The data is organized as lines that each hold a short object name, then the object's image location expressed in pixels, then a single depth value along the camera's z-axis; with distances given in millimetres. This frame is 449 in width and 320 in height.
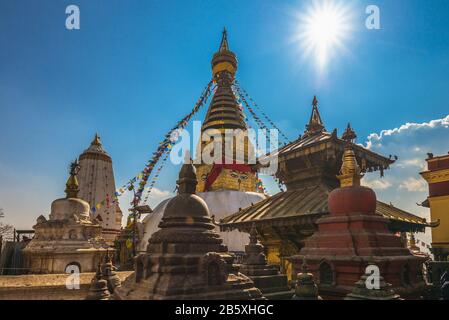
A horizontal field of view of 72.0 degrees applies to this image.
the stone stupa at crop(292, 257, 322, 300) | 8172
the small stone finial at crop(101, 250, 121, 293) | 10849
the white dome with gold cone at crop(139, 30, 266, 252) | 29625
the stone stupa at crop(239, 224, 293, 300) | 9896
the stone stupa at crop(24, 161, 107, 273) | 15133
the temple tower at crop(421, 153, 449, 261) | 24234
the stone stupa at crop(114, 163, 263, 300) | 7168
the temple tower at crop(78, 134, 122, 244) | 37062
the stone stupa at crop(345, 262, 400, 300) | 7797
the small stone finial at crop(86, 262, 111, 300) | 9180
